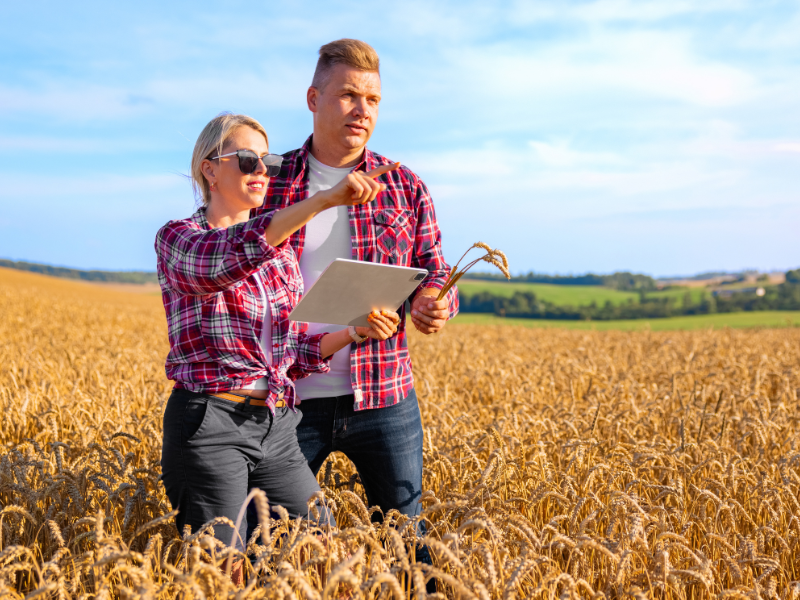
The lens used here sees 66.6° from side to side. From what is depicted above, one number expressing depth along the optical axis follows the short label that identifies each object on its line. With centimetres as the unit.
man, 281
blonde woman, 213
